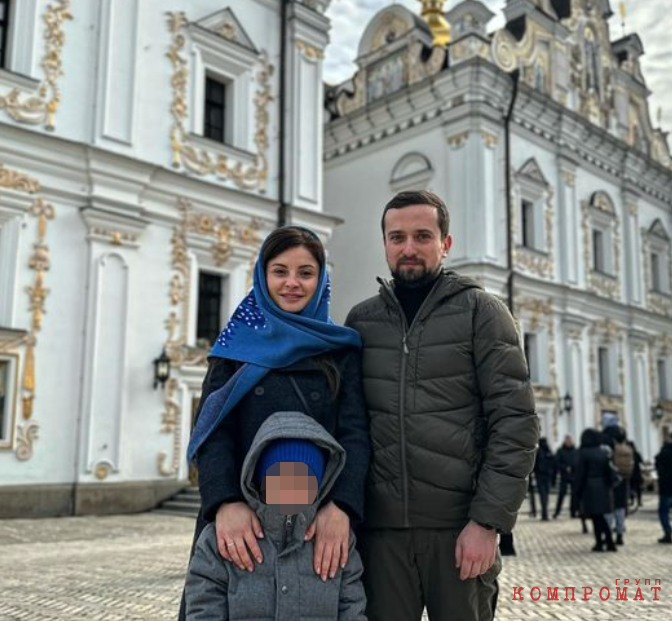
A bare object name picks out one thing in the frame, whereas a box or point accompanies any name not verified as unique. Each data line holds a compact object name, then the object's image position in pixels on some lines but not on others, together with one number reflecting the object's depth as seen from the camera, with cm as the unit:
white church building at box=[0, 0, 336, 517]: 1235
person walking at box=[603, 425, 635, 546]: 1070
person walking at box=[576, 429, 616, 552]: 987
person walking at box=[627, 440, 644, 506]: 1287
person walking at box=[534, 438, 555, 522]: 1395
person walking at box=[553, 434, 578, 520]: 1466
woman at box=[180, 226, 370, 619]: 244
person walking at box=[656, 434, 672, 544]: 1097
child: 237
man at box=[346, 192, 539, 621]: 257
